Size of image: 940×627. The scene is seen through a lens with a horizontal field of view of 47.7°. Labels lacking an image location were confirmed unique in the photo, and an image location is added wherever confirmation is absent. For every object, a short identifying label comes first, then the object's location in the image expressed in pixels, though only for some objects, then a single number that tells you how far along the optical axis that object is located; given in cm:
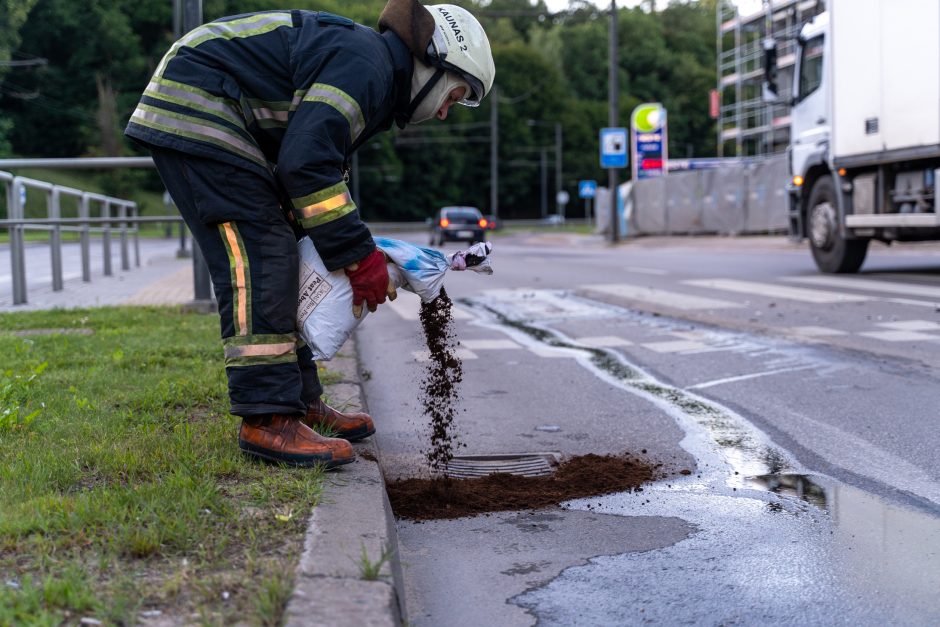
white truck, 1162
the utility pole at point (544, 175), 8616
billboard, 4019
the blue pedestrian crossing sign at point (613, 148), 3238
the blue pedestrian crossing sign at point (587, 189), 6034
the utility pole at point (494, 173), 5644
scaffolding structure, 6525
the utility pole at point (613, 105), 3023
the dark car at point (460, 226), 3697
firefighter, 332
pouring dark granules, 389
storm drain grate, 405
